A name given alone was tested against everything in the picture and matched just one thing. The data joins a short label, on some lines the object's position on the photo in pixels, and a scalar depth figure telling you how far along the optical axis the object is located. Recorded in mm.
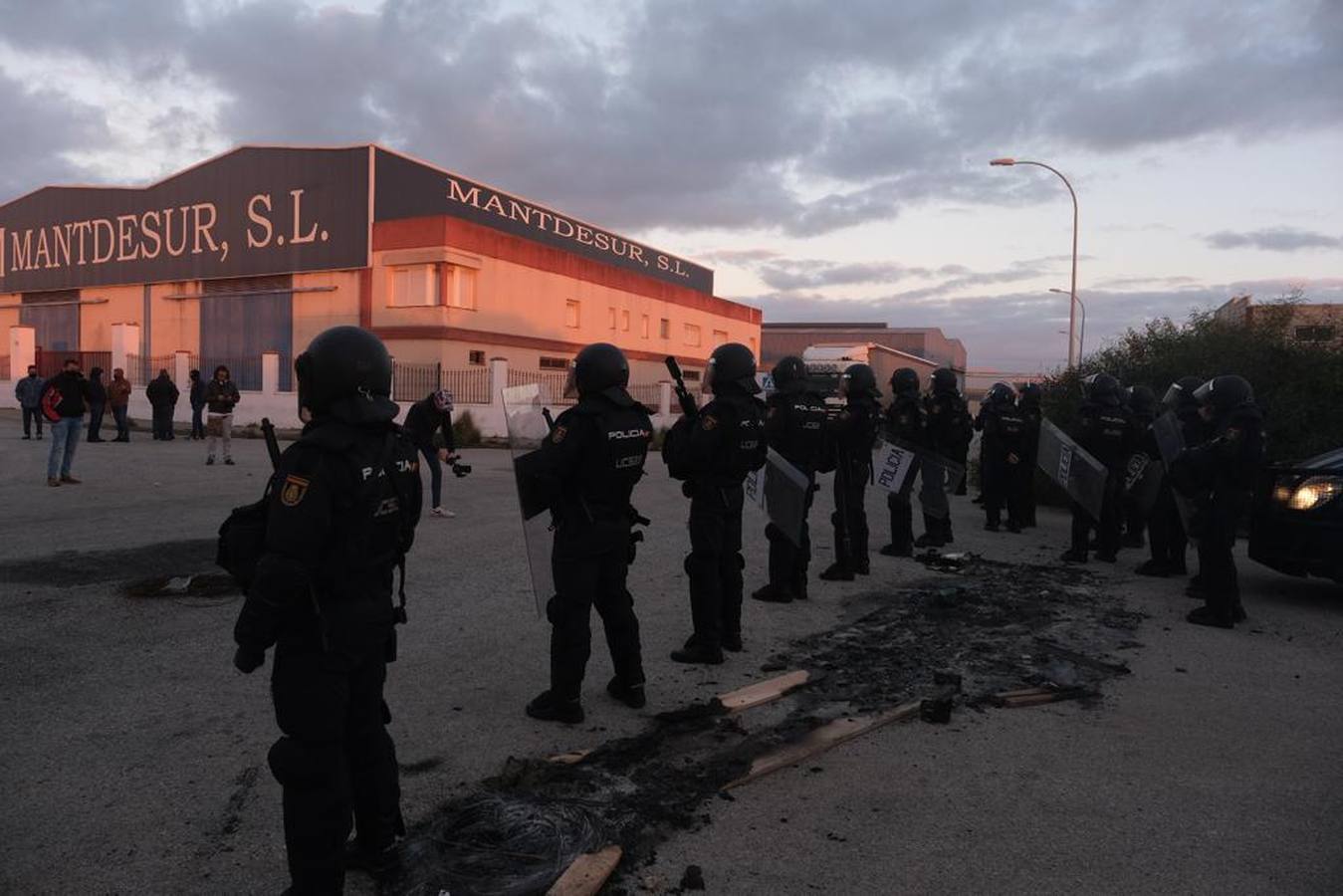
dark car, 7051
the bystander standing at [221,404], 15117
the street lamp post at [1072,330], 25689
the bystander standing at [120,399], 19750
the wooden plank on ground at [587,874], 2727
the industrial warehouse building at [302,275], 28297
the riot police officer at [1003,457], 11453
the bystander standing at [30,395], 19469
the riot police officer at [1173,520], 8742
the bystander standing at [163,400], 20609
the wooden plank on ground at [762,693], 4508
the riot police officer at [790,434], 6949
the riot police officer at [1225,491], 6582
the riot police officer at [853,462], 8055
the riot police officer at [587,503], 4273
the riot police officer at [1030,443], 11500
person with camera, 9789
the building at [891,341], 53406
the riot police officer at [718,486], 5344
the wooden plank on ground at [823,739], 3779
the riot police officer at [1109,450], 9398
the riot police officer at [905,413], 9930
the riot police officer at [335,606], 2562
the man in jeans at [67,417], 11859
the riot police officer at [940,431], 10016
